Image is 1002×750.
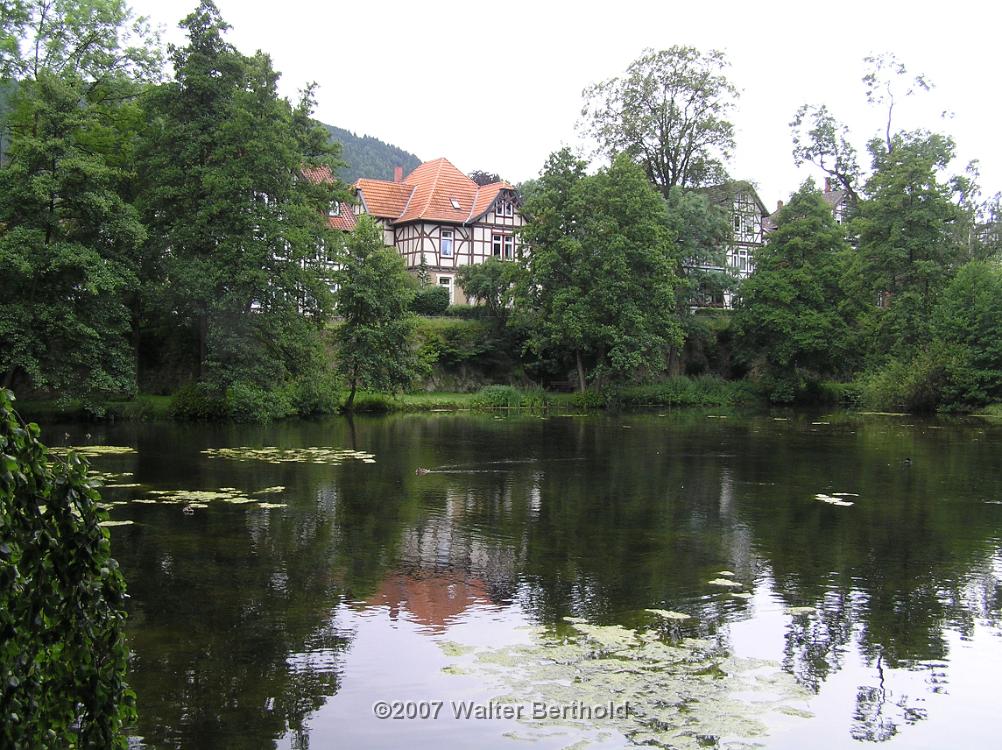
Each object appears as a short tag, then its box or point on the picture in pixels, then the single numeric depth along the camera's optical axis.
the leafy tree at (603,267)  44.53
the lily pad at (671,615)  8.68
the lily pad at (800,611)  8.96
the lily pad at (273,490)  16.17
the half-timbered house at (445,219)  58.53
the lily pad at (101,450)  21.61
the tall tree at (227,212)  32.31
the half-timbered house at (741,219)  53.91
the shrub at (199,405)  32.69
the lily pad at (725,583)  9.99
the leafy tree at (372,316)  38.97
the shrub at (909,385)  43.34
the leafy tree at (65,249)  29.36
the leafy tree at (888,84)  50.22
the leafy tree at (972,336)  42.62
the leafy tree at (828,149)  52.31
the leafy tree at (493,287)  50.13
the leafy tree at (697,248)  49.88
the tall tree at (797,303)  48.97
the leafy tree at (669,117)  51.25
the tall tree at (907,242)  45.41
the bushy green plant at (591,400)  45.47
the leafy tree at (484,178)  84.22
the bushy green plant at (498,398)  44.47
